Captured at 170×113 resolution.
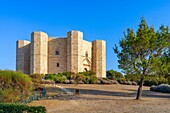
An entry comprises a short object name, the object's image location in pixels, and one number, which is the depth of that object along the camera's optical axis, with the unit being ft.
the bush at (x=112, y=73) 114.54
